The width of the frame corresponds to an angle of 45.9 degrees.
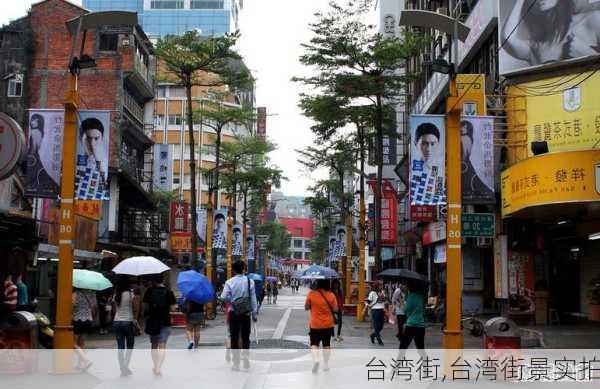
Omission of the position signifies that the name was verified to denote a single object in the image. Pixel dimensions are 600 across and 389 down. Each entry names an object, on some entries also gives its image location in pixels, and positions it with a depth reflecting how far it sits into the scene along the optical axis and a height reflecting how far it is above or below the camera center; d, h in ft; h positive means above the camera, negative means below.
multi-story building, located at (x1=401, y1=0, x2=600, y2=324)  63.87 +8.99
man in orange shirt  40.81 -3.12
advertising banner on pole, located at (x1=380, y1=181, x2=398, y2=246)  125.29 +8.46
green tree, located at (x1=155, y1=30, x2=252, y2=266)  88.79 +26.02
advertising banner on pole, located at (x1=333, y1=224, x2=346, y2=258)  134.41 +4.12
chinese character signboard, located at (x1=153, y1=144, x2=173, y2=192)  141.49 +19.89
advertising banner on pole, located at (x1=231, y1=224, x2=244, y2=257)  139.44 +4.35
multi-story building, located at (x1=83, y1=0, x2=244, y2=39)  385.09 +137.25
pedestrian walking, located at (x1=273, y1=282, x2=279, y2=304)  169.42 -7.20
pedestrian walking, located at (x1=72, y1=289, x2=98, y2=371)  40.24 -3.44
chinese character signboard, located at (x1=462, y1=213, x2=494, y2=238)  76.89 +4.30
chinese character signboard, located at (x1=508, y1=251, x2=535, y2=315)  79.15 -2.03
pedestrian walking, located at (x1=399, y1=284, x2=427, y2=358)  40.55 -3.12
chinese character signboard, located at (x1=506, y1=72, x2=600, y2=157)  70.08 +15.69
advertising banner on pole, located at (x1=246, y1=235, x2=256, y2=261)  167.46 +3.60
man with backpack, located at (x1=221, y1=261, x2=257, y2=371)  41.96 -2.77
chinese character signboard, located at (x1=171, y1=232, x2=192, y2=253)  126.31 +3.82
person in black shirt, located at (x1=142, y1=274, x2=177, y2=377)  39.42 -3.15
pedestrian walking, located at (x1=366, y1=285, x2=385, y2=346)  62.85 -4.52
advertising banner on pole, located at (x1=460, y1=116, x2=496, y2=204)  42.37 +6.11
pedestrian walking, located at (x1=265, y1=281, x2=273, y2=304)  172.86 -6.91
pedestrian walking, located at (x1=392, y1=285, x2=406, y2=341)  59.77 -3.71
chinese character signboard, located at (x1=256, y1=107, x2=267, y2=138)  264.07 +51.72
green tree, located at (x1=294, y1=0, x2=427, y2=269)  89.39 +26.02
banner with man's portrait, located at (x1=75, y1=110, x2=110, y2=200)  42.45 +6.66
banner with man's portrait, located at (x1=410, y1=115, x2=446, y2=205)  43.88 +7.28
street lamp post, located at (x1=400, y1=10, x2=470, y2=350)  38.42 +4.96
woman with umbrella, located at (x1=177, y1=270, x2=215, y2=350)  50.06 -2.27
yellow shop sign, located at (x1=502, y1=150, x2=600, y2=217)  59.52 +7.50
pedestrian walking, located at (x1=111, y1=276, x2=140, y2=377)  39.01 -3.44
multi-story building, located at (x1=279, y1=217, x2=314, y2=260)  498.65 +20.40
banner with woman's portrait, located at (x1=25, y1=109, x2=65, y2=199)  41.45 +6.35
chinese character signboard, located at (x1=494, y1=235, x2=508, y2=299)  79.82 -0.25
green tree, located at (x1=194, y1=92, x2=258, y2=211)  116.78 +24.61
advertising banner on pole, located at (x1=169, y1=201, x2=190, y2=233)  129.59 +8.49
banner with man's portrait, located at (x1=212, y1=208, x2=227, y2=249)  114.93 +5.60
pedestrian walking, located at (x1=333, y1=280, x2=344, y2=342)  65.45 -3.39
